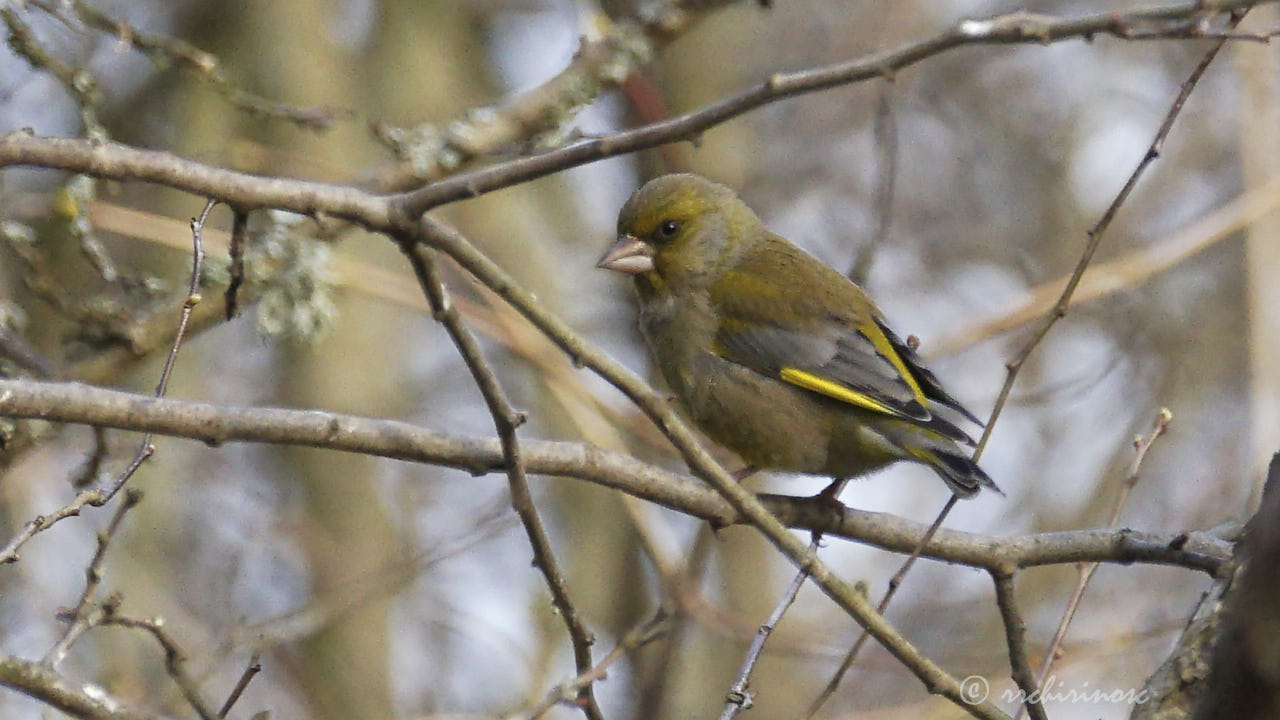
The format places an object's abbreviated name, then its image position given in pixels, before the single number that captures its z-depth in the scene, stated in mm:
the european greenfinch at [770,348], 9633
